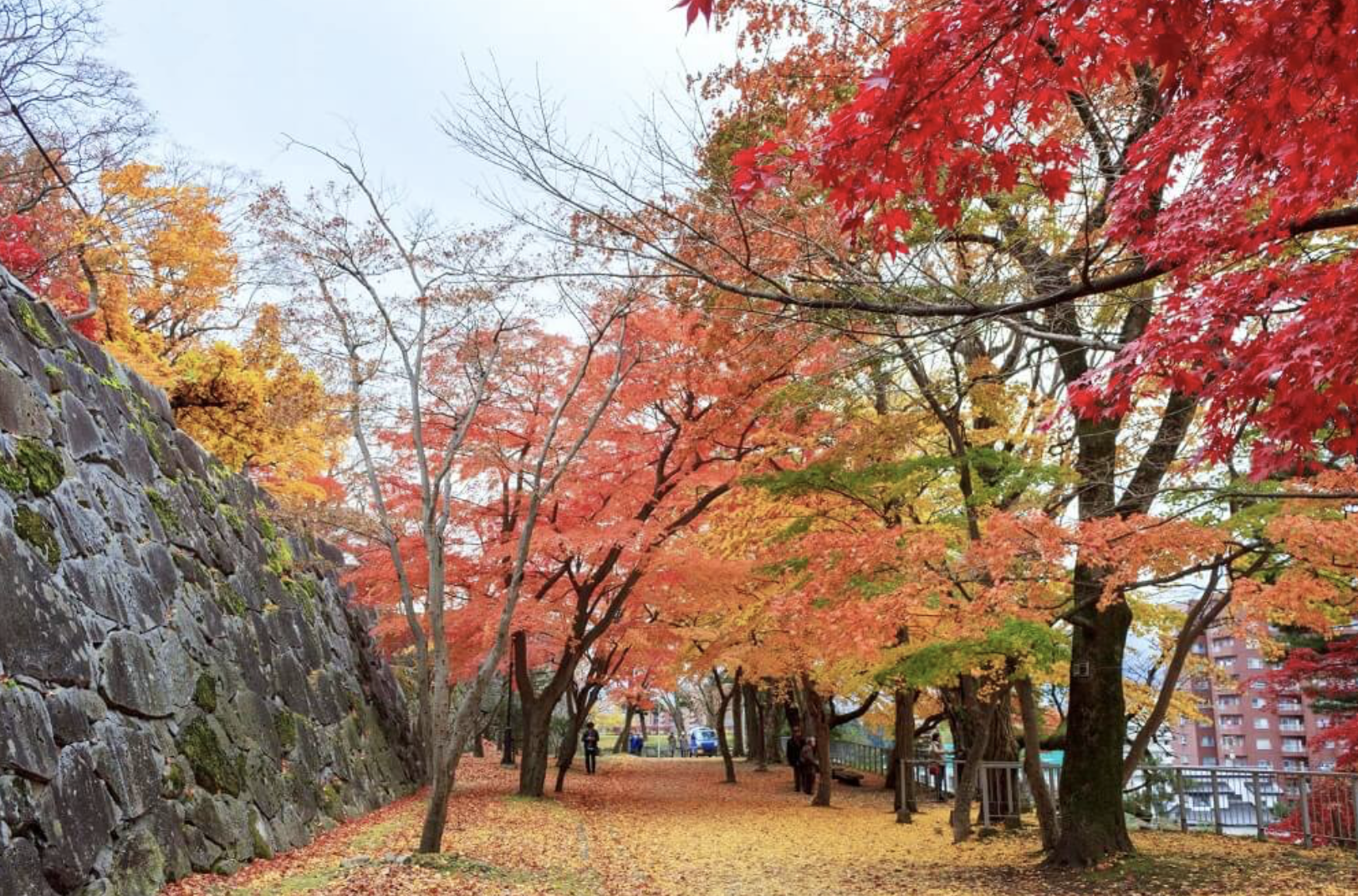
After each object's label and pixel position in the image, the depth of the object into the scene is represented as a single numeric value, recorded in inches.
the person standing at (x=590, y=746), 1002.1
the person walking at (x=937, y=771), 793.2
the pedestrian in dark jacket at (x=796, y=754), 869.8
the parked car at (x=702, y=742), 1769.2
